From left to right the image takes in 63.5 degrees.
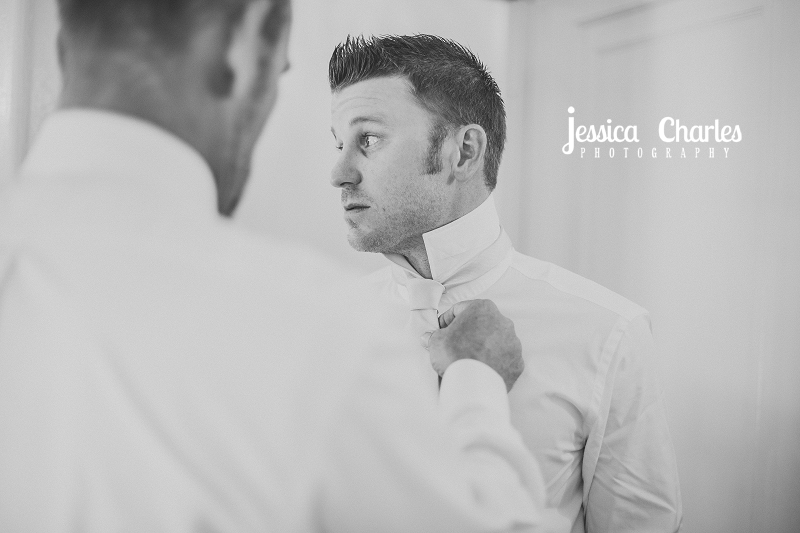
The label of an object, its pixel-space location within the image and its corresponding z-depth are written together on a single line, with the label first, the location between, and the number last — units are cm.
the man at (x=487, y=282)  109
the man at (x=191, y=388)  60
